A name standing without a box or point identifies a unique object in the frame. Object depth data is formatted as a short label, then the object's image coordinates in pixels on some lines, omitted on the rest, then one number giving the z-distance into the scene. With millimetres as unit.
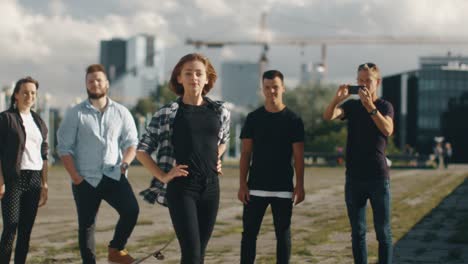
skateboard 6836
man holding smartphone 7480
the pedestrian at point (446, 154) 60338
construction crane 141250
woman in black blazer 7816
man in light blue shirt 7590
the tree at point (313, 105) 94625
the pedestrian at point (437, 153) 60541
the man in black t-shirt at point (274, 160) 7066
